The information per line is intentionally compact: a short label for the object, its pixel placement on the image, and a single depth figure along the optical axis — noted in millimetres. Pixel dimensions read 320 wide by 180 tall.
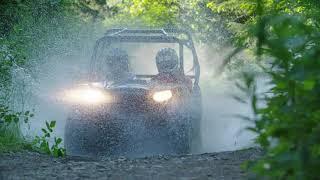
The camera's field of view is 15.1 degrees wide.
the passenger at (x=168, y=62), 18706
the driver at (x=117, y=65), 19631
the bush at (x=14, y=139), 14827
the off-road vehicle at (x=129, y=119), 16401
